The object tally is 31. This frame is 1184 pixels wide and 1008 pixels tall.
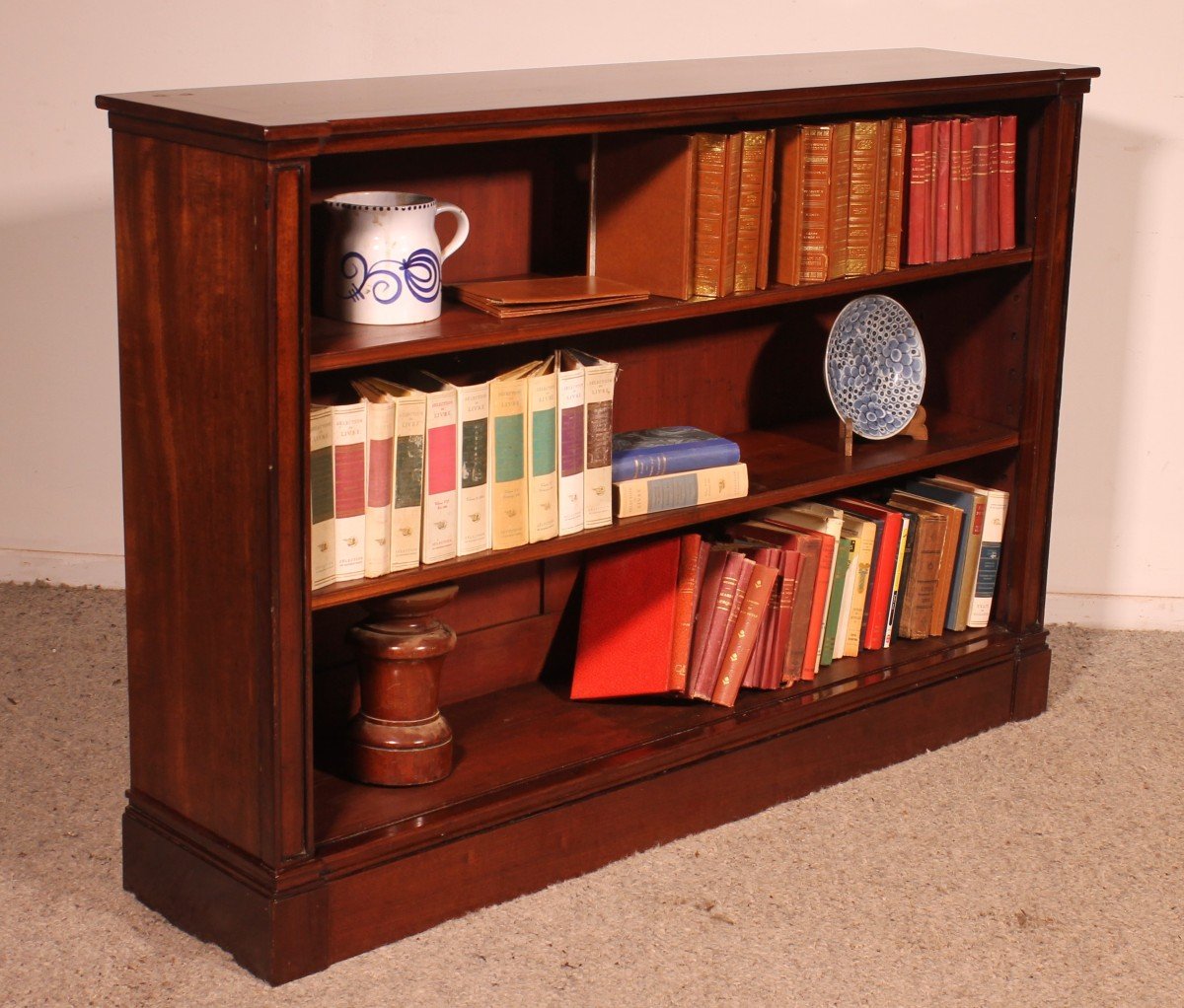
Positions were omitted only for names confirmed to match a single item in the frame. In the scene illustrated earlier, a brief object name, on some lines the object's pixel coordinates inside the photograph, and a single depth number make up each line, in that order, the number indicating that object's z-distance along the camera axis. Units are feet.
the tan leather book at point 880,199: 8.93
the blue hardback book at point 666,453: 8.54
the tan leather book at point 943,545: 10.10
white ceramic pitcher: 7.36
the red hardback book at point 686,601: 8.96
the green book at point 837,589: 9.64
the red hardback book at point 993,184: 9.51
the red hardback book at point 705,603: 9.04
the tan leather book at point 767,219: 8.48
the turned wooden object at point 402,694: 7.84
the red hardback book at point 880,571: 9.89
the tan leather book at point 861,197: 8.83
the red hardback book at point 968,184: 9.36
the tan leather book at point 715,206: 8.20
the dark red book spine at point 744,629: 9.07
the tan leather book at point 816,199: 8.61
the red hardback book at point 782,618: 9.25
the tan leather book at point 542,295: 7.68
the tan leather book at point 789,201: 8.59
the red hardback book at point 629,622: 8.98
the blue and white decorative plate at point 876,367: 9.62
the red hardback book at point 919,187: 9.14
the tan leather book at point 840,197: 8.71
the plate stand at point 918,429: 9.99
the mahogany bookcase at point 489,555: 6.75
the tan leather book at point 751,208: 8.37
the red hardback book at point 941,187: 9.24
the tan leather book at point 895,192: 9.03
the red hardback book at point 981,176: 9.44
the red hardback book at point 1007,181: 9.57
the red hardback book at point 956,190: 9.30
